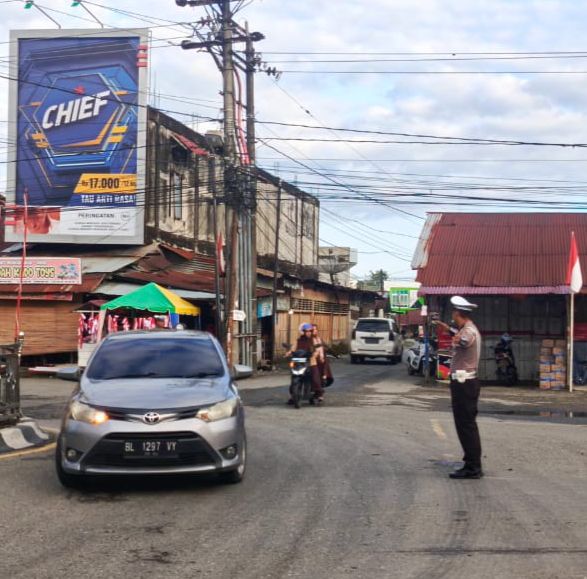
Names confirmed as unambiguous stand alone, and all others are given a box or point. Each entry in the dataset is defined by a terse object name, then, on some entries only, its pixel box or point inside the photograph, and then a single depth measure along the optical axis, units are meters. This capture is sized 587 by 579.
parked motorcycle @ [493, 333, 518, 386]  23.58
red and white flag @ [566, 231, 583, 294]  21.47
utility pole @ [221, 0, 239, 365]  26.42
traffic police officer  8.84
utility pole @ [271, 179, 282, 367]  33.94
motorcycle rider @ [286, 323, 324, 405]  17.00
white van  36.88
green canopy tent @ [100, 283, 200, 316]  23.78
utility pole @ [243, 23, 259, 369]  27.86
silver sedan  7.57
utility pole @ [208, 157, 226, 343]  26.27
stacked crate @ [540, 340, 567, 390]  22.36
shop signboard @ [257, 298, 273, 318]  33.50
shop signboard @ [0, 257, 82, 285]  27.38
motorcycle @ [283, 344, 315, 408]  16.62
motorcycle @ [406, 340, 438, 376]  27.38
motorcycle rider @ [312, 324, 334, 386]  17.23
